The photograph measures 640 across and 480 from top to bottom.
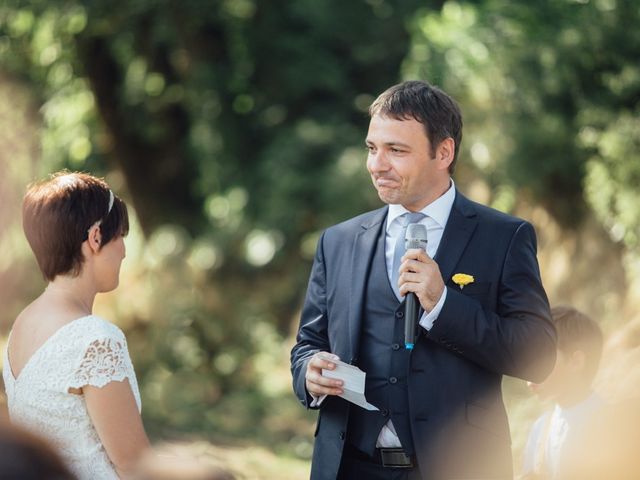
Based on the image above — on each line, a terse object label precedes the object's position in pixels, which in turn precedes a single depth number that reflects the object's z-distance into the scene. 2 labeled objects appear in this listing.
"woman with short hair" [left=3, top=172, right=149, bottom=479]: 5.86
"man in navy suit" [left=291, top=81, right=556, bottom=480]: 6.47
